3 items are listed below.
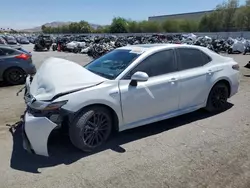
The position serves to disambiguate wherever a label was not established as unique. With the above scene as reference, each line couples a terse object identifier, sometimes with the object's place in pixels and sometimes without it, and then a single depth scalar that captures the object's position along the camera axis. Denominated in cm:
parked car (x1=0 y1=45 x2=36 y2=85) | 666
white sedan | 267
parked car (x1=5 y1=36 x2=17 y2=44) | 2996
